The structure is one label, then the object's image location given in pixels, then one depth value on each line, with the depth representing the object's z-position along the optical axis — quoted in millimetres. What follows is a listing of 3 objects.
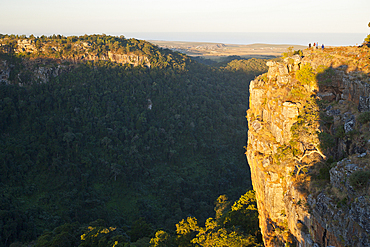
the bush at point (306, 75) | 28328
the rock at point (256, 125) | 32531
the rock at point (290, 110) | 26125
